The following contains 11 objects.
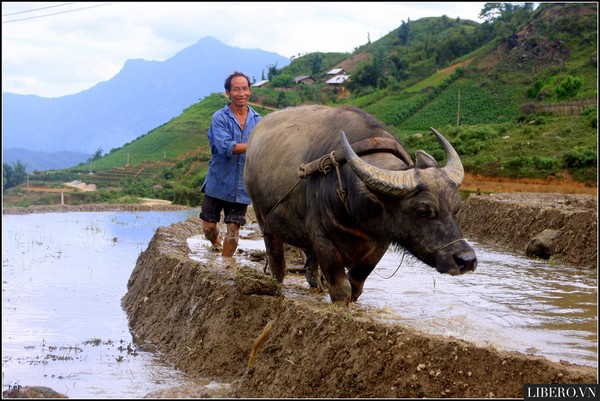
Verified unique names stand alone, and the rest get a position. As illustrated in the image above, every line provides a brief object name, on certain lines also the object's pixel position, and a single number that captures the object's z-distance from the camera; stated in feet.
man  26.40
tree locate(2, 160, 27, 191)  223.30
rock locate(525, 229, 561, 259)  38.58
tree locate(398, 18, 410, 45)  331.16
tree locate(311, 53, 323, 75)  274.48
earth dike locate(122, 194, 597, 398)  13.47
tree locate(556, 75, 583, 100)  138.92
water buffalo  16.56
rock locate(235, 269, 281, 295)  20.08
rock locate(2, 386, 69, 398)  12.10
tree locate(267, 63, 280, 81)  246.78
